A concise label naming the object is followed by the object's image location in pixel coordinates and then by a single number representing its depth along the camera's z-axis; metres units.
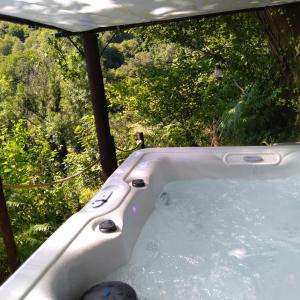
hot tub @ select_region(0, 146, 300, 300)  1.79
